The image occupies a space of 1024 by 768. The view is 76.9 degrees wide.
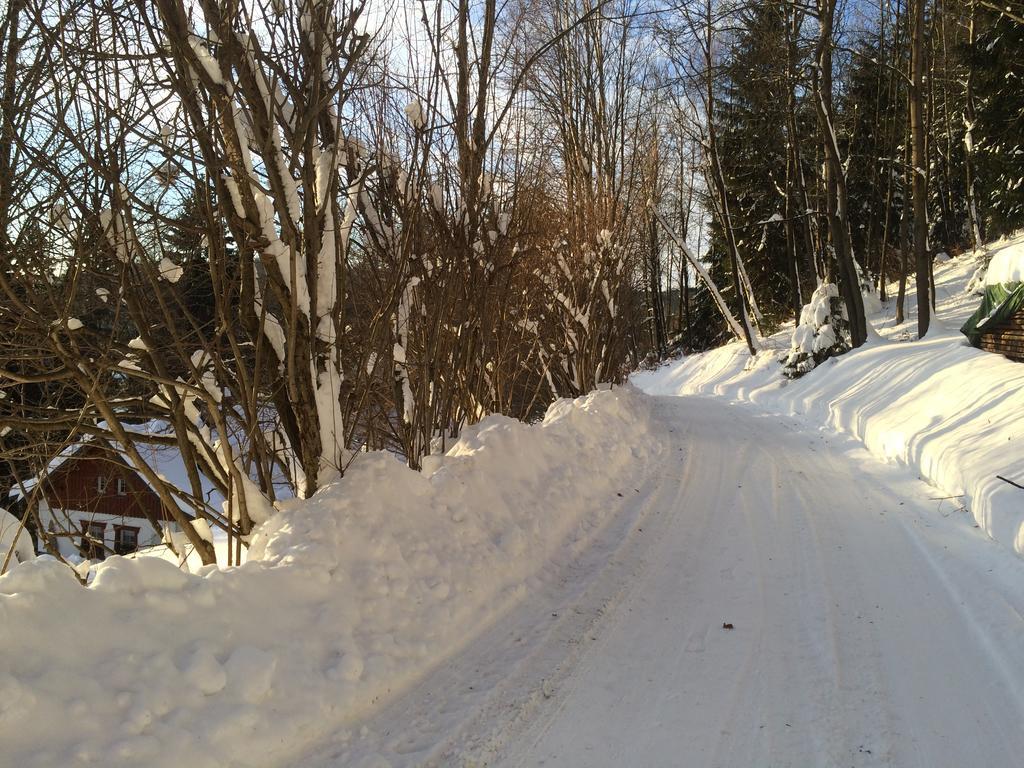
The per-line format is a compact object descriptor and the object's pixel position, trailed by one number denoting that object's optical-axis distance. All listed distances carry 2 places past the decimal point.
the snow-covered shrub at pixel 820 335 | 16.39
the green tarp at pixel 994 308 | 9.39
